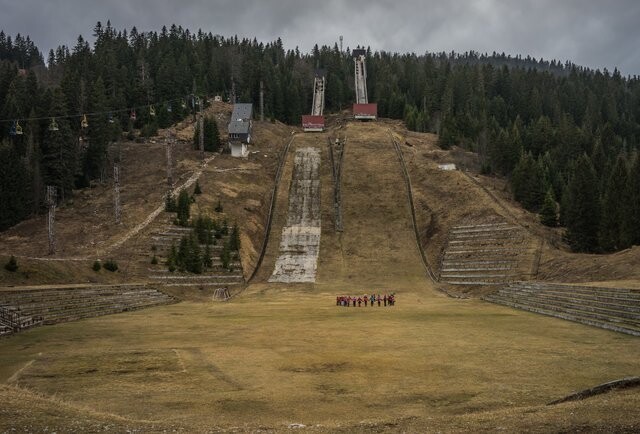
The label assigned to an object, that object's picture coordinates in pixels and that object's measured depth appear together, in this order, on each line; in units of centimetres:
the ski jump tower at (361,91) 13838
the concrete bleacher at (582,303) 3225
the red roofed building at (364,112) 13838
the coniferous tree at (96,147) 9056
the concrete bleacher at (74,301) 3725
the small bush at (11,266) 4616
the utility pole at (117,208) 6769
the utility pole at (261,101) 13560
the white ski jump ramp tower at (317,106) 13112
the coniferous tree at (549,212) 7401
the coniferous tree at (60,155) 8125
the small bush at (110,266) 5669
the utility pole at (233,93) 14775
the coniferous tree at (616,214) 6087
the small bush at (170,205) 7450
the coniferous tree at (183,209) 7212
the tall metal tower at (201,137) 10001
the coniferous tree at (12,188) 7181
